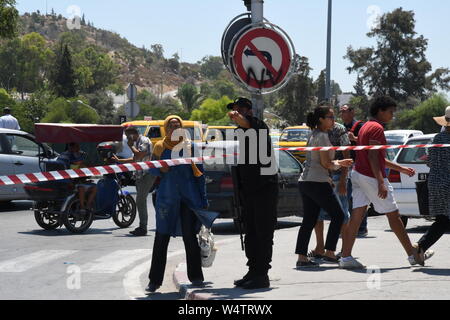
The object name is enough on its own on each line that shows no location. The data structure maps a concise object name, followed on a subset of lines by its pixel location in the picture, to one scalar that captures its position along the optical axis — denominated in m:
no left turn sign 8.55
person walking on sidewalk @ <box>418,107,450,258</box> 9.51
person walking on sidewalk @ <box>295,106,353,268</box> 9.86
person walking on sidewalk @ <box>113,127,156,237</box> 14.36
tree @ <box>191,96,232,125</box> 112.19
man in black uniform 8.43
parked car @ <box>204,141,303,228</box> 14.14
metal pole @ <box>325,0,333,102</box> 37.97
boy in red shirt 9.35
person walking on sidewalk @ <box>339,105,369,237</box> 12.55
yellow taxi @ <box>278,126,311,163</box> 33.62
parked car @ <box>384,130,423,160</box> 33.56
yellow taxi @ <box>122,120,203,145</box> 29.55
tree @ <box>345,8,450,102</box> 89.00
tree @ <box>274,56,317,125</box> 74.88
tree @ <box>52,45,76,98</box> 156.38
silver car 18.27
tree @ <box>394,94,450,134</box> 84.44
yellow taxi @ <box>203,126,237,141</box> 32.33
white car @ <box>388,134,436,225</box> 14.25
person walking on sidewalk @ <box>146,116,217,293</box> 8.85
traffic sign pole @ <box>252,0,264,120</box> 8.70
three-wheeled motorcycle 14.47
